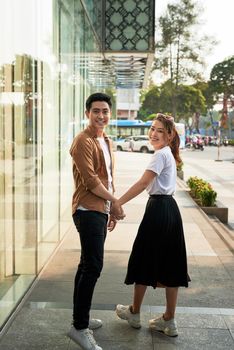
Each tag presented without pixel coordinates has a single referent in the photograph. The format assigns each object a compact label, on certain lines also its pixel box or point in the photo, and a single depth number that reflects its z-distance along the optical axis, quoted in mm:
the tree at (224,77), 55469
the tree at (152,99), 52872
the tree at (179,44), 37625
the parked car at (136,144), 34281
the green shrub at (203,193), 8852
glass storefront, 3531
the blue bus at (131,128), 38469
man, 2906
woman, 3184
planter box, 8239
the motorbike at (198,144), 41194
